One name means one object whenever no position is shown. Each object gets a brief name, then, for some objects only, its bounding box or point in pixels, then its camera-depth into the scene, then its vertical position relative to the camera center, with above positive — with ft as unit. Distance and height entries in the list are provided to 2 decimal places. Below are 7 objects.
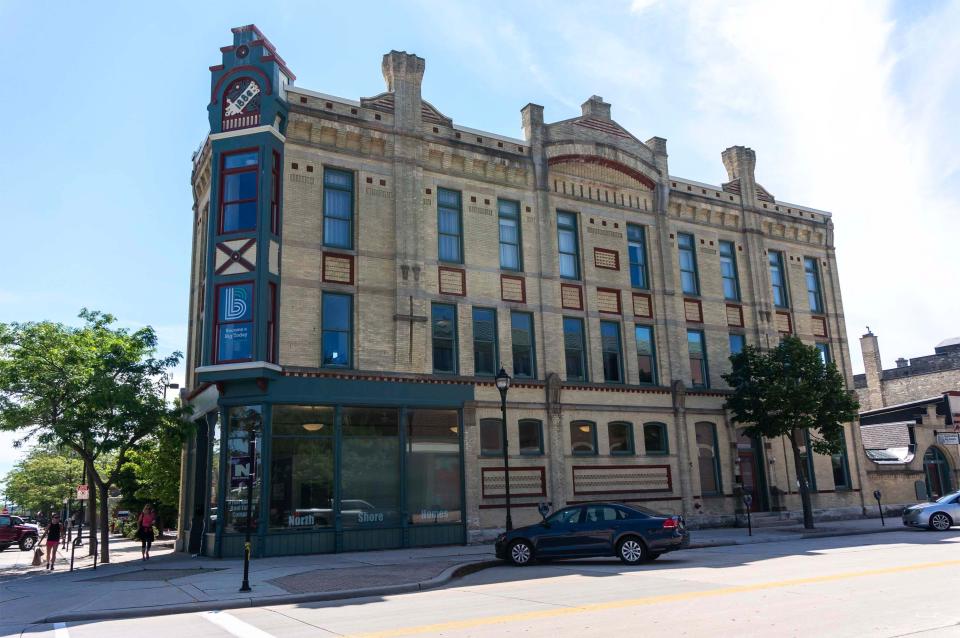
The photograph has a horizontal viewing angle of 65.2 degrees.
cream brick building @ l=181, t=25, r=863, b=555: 68.54 +18.37
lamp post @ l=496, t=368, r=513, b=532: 67.10 +9.49
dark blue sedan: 54.80 -3.35
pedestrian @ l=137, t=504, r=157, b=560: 73.82 -2.81
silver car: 80.59 -3.77
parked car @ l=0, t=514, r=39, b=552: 126.31 -4.51
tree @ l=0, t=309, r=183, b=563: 73.51 +10.97
